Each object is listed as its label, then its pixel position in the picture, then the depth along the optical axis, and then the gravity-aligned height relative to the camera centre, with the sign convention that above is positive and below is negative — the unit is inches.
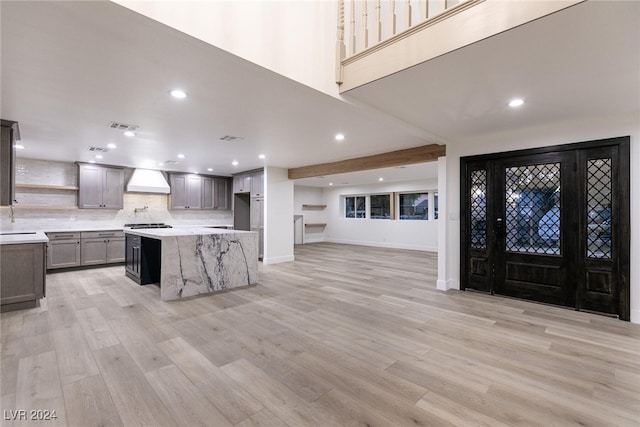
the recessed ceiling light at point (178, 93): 108.5 +46.0
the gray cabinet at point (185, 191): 312.7 +24.9
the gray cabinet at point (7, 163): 138.2 +24.6
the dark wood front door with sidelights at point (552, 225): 136.2 -6.0
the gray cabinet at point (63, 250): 230.4 -29.1
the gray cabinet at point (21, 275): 141.3 -30.5
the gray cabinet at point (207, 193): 334.6 +24.4
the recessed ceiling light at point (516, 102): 117.3 +46.2
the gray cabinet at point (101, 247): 245.1 -28.6
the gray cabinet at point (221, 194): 343.9 +24.0
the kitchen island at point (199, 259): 165.9 -28.6
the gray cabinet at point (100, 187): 259.1 +25.1
